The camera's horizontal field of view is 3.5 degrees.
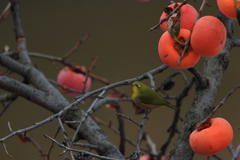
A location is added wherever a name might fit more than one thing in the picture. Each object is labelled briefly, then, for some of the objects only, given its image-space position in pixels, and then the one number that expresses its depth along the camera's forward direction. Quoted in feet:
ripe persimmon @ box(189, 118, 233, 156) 21.10
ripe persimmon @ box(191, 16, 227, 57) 20.97
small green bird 22.08
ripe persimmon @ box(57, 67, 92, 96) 25.55
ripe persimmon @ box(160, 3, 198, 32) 21.15
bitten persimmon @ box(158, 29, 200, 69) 21.08
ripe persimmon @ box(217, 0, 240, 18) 20.88
